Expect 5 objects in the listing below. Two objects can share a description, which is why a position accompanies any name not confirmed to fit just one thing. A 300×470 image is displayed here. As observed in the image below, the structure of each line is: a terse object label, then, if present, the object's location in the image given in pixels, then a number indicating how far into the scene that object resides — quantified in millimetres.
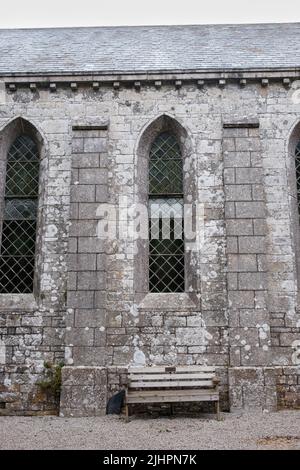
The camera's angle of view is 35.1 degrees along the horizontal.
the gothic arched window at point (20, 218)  9062
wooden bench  7312
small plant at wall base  8133
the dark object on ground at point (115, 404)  7925
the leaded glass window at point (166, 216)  9008
